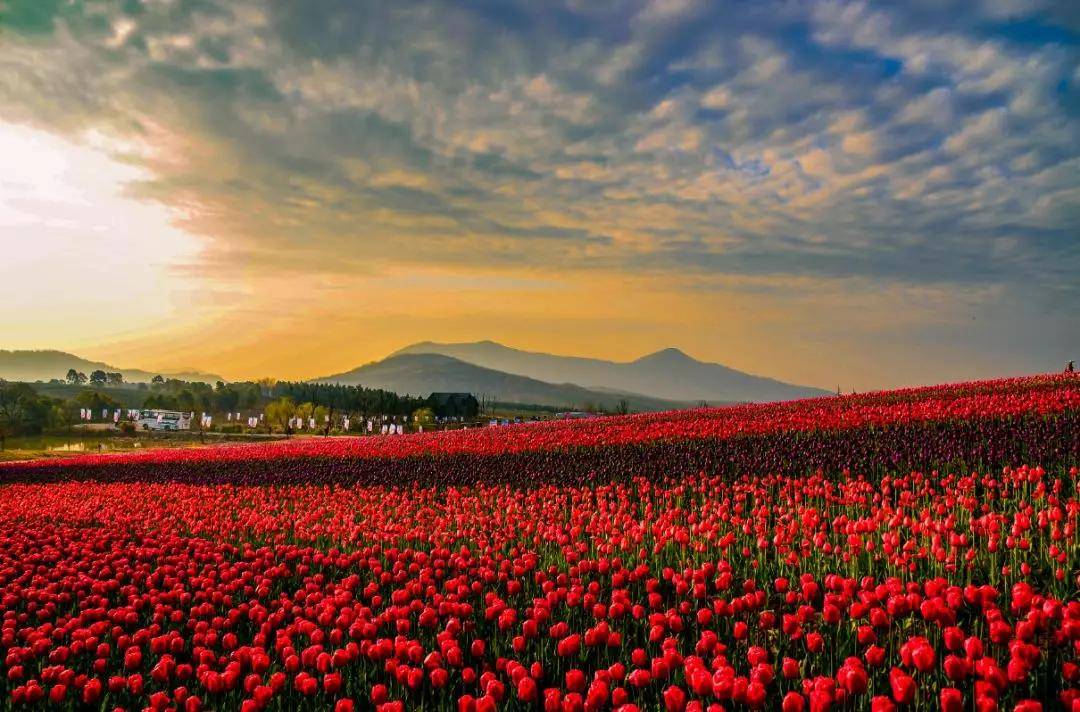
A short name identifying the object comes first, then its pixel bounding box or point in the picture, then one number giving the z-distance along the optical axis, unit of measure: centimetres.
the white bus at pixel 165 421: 7698
